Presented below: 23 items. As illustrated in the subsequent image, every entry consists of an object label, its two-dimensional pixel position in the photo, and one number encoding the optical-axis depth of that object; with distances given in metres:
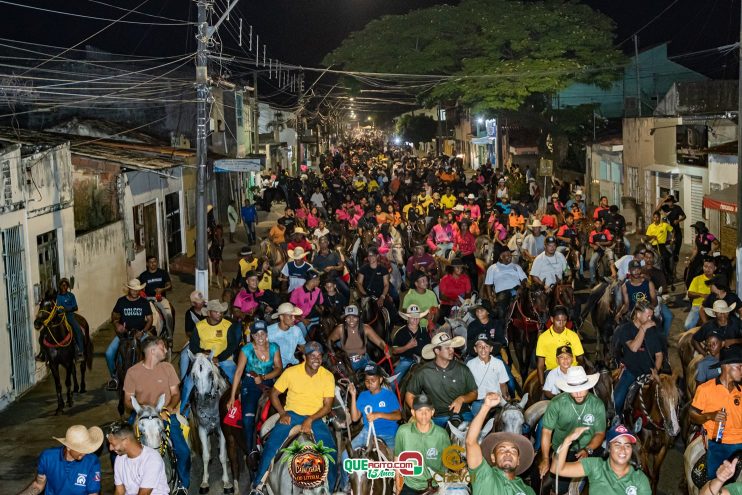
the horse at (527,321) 14.65
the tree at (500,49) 44.84
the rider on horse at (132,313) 14.45
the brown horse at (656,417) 10.02
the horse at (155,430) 9.11
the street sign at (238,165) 21.47
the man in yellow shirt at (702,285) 15.73
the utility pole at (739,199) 19.27
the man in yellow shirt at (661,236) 22.52
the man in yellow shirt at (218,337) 12.35
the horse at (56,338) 14.66
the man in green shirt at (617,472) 7.02
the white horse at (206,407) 11.14
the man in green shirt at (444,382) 10.24
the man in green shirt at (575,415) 8.87
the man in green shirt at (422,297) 14.71
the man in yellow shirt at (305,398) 9.98
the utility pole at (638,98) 38.61
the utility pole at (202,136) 19.70
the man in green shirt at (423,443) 8.59
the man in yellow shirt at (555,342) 11.65
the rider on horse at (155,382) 10.36
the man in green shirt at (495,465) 6.86
